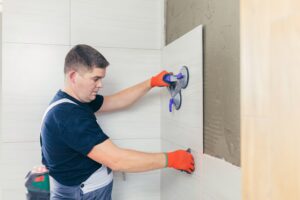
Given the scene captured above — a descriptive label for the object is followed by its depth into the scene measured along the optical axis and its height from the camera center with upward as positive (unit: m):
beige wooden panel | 0.41 +0.01
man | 1.11 -0.19
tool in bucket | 1.26 -0.38
